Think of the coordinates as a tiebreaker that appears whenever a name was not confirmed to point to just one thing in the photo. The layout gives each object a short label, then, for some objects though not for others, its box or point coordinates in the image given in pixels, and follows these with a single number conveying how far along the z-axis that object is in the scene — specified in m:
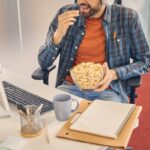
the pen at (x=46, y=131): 1.18
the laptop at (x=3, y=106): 1.33
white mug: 1.31
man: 1.90
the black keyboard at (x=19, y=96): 1.40
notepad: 1.19
